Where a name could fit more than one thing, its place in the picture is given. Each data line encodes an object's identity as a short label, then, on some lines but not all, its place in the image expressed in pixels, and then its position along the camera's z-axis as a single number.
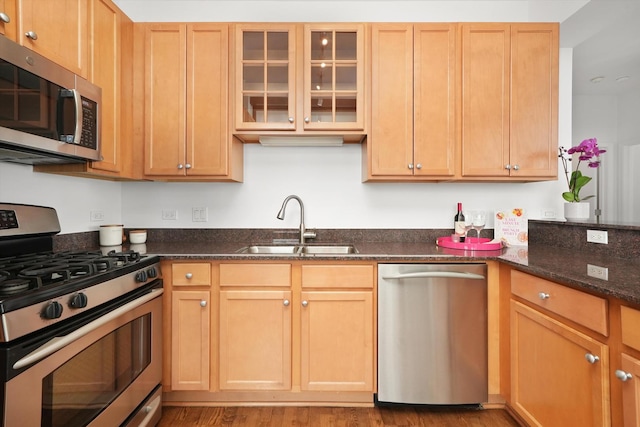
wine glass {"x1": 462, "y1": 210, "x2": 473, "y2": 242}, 2.21
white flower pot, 2.20
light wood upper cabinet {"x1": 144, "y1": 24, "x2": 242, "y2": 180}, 2.14
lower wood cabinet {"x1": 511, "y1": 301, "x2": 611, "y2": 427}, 1.17
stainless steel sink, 2.35
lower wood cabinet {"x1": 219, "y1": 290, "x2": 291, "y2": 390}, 1.86
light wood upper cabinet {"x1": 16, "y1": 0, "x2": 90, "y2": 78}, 1.38
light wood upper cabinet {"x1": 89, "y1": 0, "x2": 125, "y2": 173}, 1.80
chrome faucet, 2.33
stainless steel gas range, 0.98
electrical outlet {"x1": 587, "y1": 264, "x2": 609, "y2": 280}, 1.27
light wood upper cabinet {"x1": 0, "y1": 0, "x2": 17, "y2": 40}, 1.28
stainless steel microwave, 1.22
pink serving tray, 2.05
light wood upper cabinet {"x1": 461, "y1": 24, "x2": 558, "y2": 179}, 2.15
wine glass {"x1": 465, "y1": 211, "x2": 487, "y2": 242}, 2.18
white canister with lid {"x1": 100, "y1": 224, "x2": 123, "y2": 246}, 2.17
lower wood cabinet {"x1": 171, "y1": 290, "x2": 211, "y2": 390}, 1.86
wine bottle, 2.27
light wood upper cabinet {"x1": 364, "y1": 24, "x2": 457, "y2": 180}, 2.14
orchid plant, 2.08
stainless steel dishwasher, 1.80
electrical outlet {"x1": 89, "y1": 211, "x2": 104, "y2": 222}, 2.20
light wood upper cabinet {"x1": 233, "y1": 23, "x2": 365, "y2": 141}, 2.13
